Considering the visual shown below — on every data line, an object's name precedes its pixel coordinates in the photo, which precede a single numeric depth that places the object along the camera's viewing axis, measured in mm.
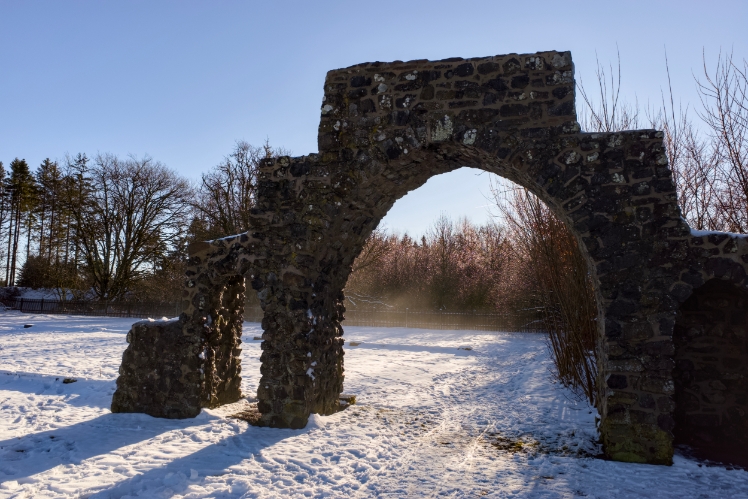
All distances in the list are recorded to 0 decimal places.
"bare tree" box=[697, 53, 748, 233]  8289
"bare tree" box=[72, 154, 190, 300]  23828
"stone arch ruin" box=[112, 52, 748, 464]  5211
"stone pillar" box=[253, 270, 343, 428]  6234
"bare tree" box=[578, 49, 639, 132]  8344
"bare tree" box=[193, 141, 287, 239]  22562
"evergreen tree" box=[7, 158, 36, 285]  33812
